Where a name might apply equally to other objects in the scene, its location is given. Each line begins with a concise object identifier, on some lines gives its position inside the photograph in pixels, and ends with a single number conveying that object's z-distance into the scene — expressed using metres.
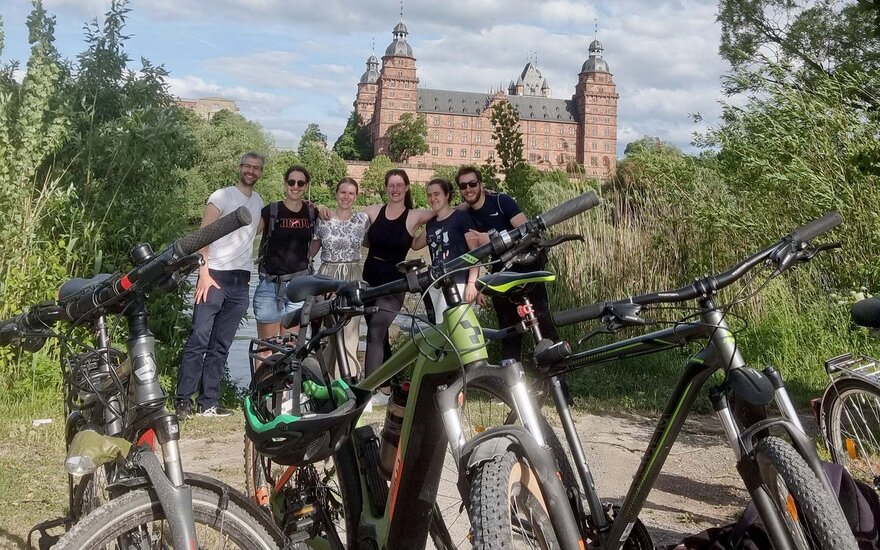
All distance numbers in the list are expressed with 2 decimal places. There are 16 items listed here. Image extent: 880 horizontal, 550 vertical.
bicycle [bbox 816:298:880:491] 3.93
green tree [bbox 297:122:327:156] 102.49
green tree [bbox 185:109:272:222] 41.06
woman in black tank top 6.36
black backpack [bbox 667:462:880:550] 3.13
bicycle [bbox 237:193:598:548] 2.60
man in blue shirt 6.36
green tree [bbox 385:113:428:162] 115.69
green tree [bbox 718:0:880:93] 17.11
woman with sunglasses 6.45
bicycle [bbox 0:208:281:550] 2.23
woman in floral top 6.52
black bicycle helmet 2.88
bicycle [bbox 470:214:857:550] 2.24
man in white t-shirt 6.28
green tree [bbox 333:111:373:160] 125.25
